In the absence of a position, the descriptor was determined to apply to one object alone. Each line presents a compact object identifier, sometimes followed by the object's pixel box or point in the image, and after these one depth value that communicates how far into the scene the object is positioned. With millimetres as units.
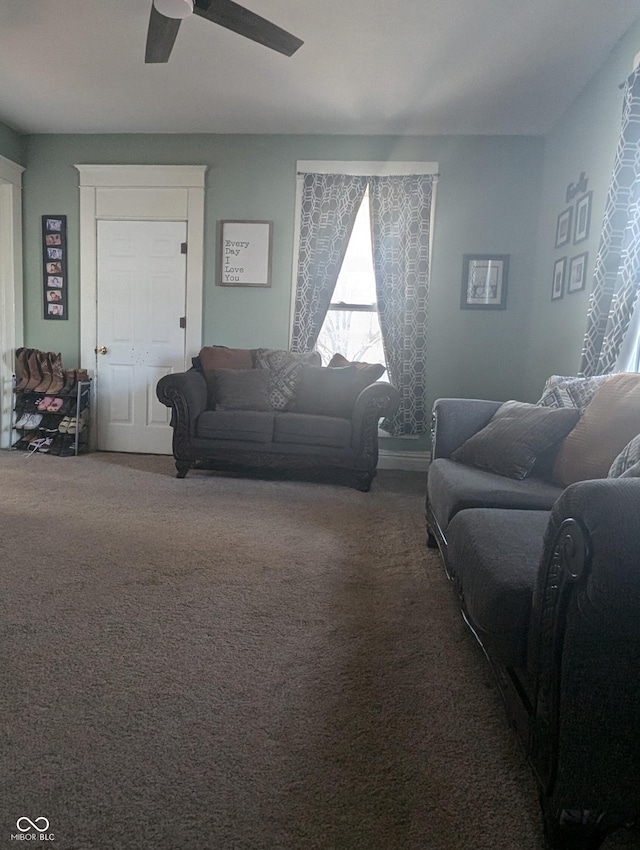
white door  4617
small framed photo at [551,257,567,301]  3715
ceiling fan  2330
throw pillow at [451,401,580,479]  2150
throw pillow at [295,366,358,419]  3963
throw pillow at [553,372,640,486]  1816
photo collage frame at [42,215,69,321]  4707
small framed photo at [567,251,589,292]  3324
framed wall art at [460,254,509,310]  4410
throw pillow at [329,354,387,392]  3934
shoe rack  4520
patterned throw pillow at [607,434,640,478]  1503
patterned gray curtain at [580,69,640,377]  2521
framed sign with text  4543
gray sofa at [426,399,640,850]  844
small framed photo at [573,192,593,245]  3322
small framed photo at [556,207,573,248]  3646
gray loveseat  3705
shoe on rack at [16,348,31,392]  4645
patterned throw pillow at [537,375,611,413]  2250
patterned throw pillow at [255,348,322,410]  4094
